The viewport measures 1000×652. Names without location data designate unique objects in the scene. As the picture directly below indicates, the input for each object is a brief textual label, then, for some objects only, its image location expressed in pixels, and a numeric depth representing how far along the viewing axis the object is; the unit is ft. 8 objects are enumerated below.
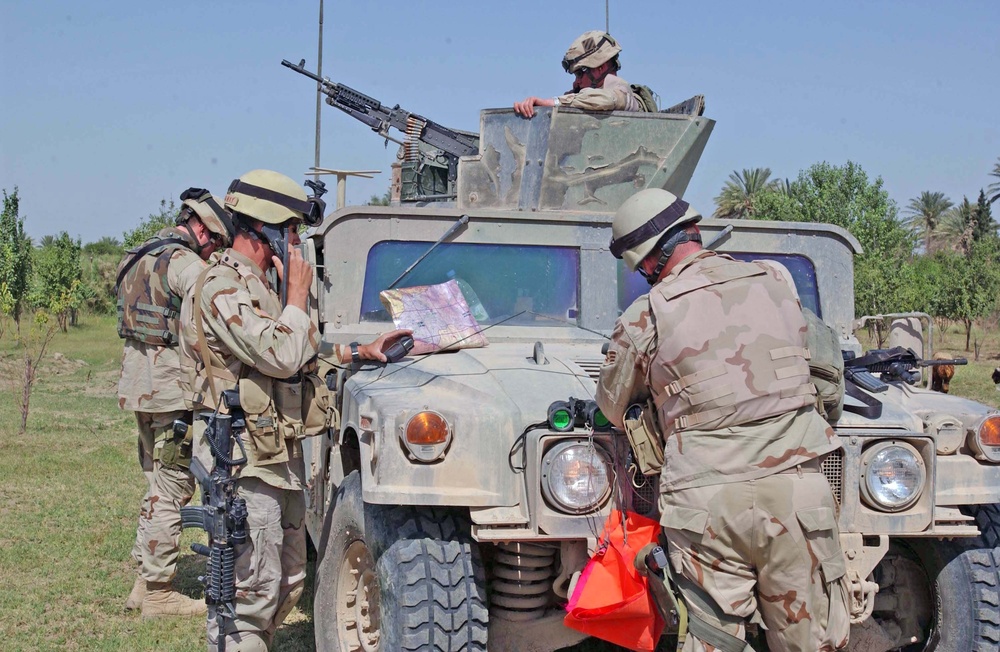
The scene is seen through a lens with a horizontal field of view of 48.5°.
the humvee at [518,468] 11.02
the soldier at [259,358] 12.01
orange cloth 10.46
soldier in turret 17.89
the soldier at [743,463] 9.70
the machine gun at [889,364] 13.21
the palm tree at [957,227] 184.75
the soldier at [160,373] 17.60
